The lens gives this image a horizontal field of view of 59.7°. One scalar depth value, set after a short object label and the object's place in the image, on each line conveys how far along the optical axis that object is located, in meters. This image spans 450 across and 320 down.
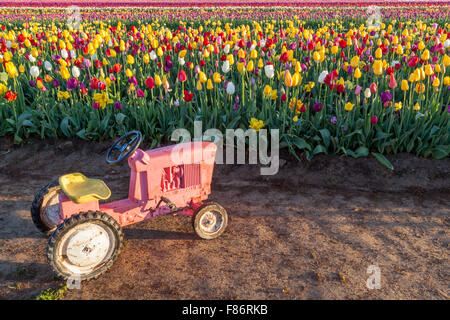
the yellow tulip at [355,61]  4.94
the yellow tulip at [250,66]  5.02
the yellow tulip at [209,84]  4.70
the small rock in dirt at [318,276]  2.93
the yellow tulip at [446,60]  4.66
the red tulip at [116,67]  5.18
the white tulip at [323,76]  4.79
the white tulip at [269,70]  4.71
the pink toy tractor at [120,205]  2.82
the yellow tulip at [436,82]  4.55
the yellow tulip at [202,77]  4.58
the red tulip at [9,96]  4.74
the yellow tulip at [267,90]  4.59
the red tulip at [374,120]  4.31
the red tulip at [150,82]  4.45
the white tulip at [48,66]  5.62
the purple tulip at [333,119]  4.65
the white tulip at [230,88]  4.69
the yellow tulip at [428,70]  4.48
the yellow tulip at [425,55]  4.91
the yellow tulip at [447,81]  4.54
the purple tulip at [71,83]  4.80
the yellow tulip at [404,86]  4.42
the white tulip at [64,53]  5.77
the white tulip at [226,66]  5.12
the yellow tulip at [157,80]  4.62
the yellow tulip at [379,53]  5.30
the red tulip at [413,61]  4.81
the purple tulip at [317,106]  4.43
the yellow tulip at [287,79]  4.36
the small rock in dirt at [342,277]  2.91
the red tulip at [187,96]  4.29
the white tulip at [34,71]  5.23
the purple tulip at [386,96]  4.40
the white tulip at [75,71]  5.10
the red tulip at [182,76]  4.55
